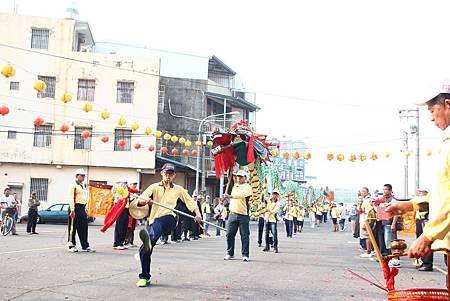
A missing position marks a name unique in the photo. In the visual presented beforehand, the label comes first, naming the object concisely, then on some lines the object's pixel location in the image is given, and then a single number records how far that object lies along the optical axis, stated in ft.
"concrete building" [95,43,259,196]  135.54
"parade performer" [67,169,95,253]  42.16
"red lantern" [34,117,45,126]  75.45
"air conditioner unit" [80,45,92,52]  120.60
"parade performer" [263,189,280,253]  50.52
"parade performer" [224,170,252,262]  40.98
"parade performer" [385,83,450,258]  10.20
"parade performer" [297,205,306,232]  97.63
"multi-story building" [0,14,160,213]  113.80
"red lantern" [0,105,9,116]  59.67
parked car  98.63
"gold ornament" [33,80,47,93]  55.11
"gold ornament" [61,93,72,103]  63.46
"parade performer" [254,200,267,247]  52.29
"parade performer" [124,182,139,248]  51.02
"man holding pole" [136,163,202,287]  28.58
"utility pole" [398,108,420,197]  96.43
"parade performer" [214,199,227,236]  77.84
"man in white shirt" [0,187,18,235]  64.34
